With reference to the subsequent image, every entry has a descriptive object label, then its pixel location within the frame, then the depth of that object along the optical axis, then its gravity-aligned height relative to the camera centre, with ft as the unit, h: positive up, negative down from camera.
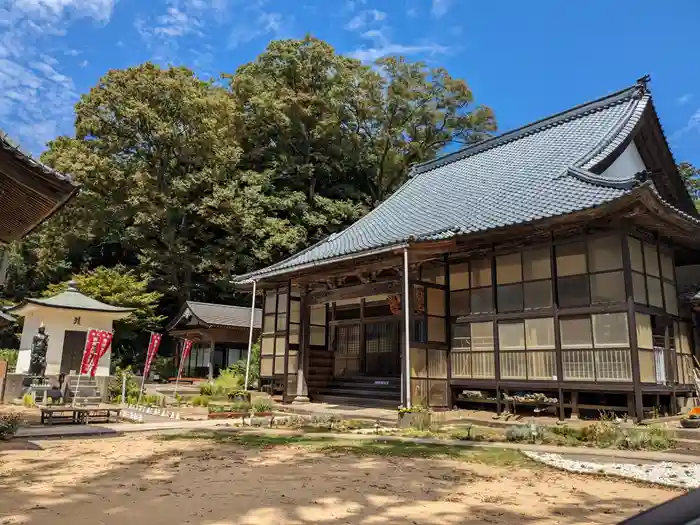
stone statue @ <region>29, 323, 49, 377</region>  61.82 +1.62
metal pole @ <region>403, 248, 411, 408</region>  41.14 +3.46
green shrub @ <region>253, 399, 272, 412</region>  49.37 -3.11
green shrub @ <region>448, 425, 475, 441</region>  32.53 -3.58
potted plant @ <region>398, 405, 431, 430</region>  36.86 -2.91
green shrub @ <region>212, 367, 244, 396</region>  68.49 -1.50
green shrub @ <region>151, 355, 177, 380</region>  105.19 +0.49
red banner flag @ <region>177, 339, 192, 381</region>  59.94 +2.62
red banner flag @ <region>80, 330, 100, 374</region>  48.62 +1.84
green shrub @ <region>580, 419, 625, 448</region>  29.32 -3.06
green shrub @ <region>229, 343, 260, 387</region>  70.00 +0.61
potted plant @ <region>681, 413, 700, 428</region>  31.67 -2.39
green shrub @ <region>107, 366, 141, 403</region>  65.51 -2.14
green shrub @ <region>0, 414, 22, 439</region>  31.75 -3.63
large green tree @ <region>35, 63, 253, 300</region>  107.34 +40.81
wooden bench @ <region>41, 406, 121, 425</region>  39.68 -3.84
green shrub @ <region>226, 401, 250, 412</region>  48.74 -3.21
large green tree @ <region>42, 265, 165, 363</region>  98.35 +13.21
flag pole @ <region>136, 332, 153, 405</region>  61.11 -2.50
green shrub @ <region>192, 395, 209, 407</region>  60.02 -3.43
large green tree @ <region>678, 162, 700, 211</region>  109.40 +43.25
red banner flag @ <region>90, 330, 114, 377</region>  49.60 +2.05
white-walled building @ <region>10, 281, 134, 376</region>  70.13 +5.89
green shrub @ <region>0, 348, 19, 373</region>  81.82 +1.63
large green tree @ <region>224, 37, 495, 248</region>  117.80 +57.29
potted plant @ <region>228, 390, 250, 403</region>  55.21 -2.44
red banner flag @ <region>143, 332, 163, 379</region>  60.33 +2.90
